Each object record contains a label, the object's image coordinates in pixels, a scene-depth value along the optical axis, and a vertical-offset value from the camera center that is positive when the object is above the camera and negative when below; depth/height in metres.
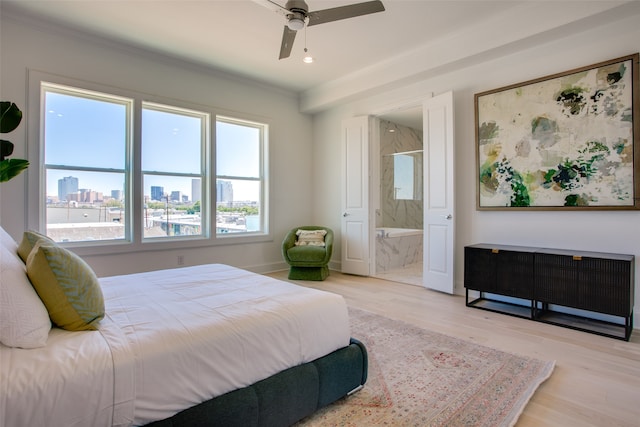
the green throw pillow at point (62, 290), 1.28 -0.29
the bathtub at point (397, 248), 5.41 -0.60
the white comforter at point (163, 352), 1.00 -0.51
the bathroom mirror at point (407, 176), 7.06 +0.84
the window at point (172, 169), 4.32 +0.65
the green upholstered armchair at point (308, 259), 4.73 -0.65
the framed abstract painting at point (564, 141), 2.89 +0.72
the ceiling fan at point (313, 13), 2.28 +1.47
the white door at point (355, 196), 5.08 +0.30
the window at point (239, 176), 5.00 +0.62
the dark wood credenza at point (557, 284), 2.65 -0.65
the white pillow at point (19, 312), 1.09 -0.33
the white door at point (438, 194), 3.99 +0.26
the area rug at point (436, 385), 1.67 -1.03
